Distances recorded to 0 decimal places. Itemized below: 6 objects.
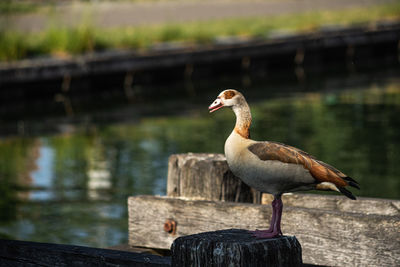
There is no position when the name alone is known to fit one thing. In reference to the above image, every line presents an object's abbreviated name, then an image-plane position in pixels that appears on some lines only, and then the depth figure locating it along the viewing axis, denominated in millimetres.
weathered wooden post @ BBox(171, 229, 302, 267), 6957
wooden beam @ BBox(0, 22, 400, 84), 43500
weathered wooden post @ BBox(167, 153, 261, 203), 11617
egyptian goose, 8609
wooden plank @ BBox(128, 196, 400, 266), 9641
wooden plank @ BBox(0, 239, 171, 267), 7934
